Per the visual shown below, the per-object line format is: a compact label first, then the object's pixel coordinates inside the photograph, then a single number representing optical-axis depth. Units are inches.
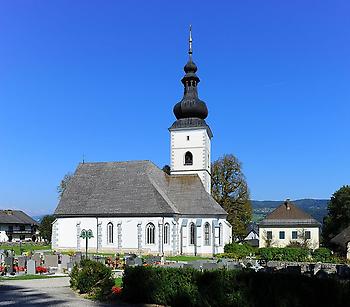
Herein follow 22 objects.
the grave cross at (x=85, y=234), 1354.6
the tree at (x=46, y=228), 3047.5
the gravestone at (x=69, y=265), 1105.7
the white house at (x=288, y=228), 2377.0
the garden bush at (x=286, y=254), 1699.1
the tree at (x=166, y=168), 2369.6
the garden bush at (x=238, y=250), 1779.0
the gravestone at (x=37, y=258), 1160.1
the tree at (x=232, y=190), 2412.6
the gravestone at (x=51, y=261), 1154.0
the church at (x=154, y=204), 1774.1
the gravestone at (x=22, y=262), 1130.0
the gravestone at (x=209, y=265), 838.6
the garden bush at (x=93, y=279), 741.3
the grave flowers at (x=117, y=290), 731.4
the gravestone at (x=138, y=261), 1166.0
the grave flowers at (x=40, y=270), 1073.3
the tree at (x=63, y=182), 2893.7
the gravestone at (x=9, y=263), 1065.0
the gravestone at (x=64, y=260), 1131.3
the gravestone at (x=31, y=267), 1058.7
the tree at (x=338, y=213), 2387.2
